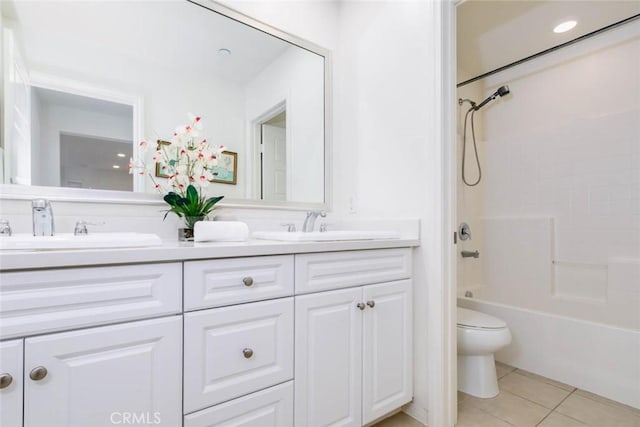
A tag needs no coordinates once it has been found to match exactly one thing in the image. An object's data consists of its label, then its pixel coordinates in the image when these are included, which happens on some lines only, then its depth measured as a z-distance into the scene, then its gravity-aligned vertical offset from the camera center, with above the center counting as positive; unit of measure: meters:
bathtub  1.65 -0.80
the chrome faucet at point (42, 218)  0.96 +0.00
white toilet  1.67 -0.74
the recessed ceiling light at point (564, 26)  1.96 +1.21
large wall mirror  1.15 +0.55
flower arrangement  1.32 +0.20
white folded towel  1.13 -0.06
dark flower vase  1.33 -0.06
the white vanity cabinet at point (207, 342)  0.70 -0.36
